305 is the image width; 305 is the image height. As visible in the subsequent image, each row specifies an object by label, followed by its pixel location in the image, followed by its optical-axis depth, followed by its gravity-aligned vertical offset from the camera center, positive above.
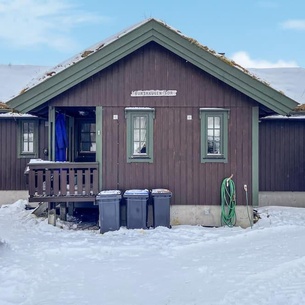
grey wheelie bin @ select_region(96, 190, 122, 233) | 9.85 -1.56
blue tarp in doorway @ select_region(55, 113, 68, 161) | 11.62 +0.56
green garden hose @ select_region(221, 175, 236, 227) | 10.51 -1.41
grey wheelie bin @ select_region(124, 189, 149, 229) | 9.92 -1.50
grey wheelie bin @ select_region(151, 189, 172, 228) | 10.04 -1.43
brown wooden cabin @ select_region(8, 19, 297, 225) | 10.62 +0.71
